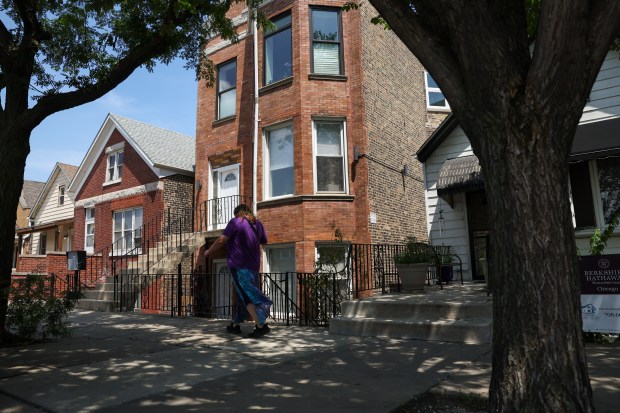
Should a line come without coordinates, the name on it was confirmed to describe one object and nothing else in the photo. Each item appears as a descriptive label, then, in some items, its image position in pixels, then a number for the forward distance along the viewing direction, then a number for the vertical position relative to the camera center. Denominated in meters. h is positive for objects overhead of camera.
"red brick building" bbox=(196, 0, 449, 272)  12.34 +3.70
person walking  6.71 +0.04
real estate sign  6.04 -0.50
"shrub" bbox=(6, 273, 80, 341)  6.48 -0.50
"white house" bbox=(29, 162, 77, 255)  25.31 +3.26
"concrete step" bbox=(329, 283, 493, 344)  6.06 -0.82
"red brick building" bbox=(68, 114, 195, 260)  17.52 +3.49
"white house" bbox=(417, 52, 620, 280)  9.03 +1.65
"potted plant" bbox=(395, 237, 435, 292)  9.20 -0.16
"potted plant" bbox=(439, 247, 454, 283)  10.88 -0.16
